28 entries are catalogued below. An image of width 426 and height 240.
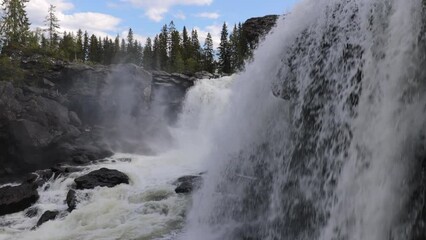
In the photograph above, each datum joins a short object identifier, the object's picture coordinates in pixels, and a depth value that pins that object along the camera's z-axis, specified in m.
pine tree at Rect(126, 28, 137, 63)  112.46
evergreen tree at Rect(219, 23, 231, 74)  82.56
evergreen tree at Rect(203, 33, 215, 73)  87.69
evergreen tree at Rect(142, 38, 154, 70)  101.25
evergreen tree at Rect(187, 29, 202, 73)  82.06
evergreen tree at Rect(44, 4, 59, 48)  81.38
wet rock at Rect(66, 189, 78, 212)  18.31
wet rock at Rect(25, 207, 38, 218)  18.76
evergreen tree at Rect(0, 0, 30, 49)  51.75
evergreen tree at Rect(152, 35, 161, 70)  96.09
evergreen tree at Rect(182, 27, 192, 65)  93.09
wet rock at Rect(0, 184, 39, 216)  19.70
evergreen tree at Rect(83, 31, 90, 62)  113.38
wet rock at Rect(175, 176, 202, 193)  19.84
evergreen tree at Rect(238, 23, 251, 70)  63.62
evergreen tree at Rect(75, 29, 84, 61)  88.65
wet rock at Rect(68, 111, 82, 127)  35.66
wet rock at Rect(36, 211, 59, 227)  17.24
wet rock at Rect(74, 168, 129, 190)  21.03
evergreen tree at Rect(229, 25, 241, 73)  79.50
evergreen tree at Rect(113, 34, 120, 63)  107.81
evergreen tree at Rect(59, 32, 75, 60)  82.28
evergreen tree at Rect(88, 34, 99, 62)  106.19
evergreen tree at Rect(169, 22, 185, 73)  81.71
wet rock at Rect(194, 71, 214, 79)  47.70
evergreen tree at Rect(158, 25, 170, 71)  95.31
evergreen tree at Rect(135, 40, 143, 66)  115.81
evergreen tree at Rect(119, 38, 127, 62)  111.28
